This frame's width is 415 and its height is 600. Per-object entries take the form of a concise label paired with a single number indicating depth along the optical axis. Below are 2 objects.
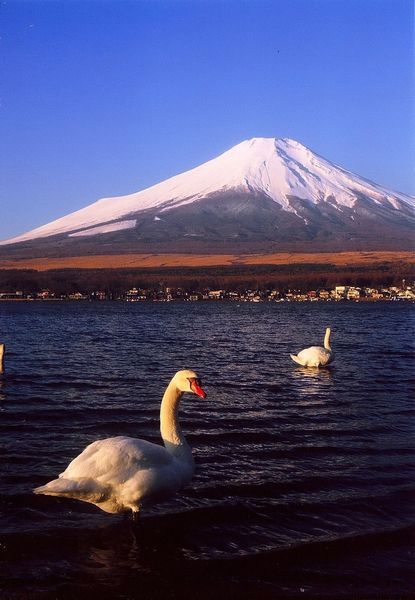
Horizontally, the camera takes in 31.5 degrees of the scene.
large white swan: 7.88
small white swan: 23.86
